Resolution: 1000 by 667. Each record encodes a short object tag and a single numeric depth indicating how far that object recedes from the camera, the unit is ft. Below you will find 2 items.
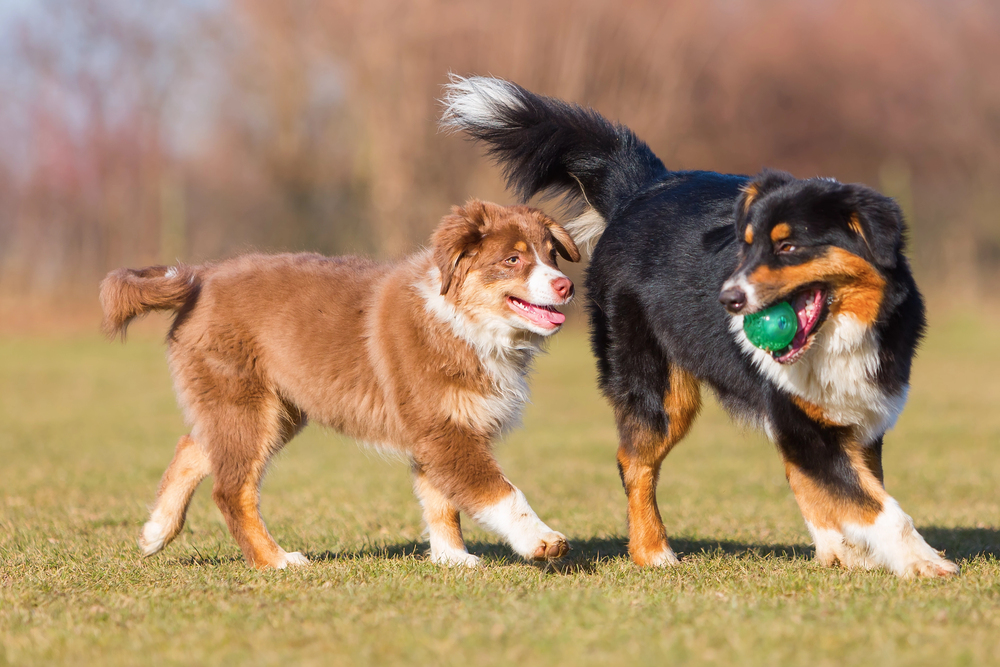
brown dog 29.71
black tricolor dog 25.88
